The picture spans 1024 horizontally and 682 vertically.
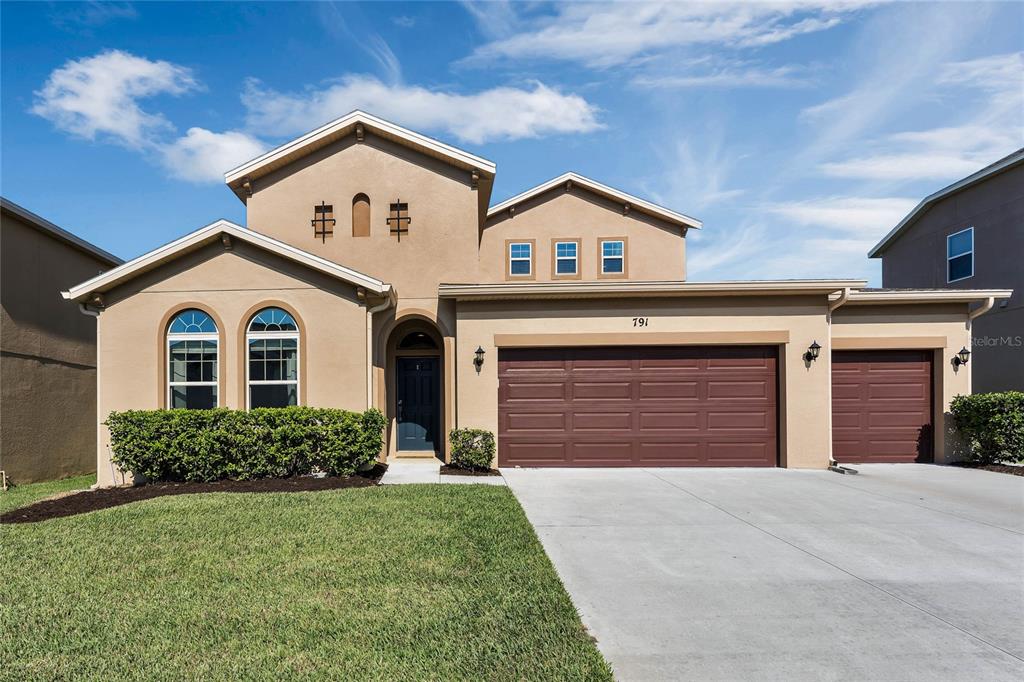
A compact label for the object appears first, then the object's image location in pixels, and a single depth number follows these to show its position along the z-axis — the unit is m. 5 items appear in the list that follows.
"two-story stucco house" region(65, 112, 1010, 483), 10.24
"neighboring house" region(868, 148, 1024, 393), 13.98
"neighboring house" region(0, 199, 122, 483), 11.25
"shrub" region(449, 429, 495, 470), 10.49
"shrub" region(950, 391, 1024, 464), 11.02
